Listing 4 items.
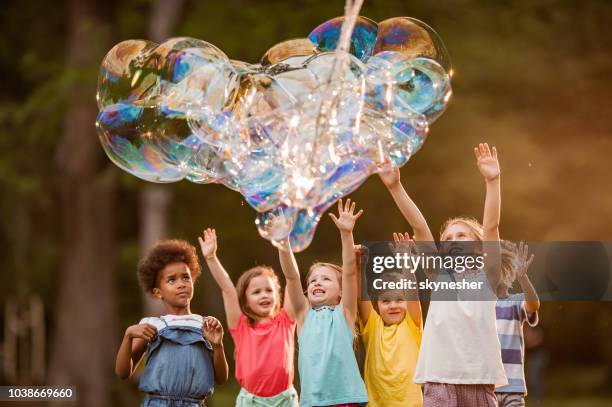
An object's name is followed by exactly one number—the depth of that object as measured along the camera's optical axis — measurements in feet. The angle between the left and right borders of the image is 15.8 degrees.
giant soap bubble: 32.94
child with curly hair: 33.93
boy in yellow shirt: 34.16
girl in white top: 32.26
